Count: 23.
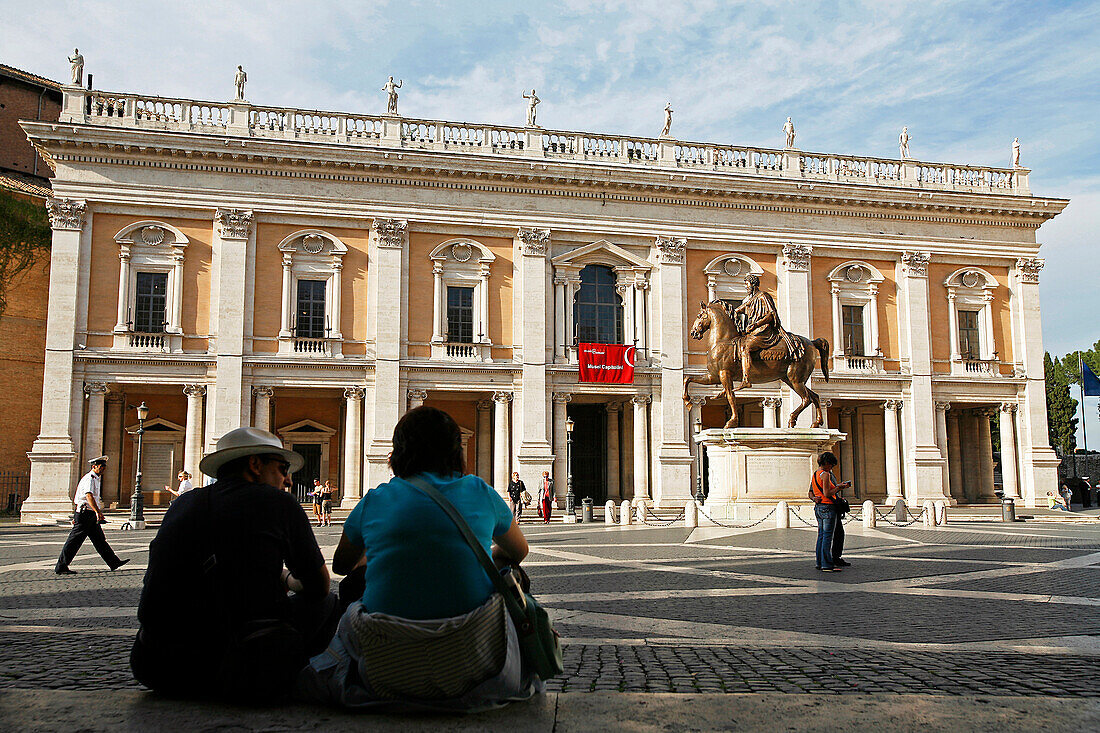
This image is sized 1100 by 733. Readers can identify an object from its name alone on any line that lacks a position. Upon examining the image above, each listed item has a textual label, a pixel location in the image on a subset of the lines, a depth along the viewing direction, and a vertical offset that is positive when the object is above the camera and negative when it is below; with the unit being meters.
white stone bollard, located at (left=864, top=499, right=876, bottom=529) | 19.73 -1.39
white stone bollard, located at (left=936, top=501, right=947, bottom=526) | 21.82 -1.50
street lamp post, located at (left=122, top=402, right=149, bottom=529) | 22.86 -1.51
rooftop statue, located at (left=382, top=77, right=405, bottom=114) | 31.09 +12.76
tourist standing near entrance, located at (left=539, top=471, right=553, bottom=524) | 25.08 -1.34
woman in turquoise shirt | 3.65 -0.69
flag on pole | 37.16 +2.98
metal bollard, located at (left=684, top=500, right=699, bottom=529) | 20.59 -1.45
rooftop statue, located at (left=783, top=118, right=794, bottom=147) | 33.97 +12.50
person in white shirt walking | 11.66 -0.95
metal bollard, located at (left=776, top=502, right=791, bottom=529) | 18.30 -1.30
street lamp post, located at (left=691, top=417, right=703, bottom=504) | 30.83 -0.61
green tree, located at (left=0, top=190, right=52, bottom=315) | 30.78 +7.93
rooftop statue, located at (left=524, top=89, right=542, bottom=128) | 31.99 +12.77
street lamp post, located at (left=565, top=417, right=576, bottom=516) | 26.89 -1.05
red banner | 30.61 +3.23
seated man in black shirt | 3.82 -0.66
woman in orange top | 11.06 -0.79
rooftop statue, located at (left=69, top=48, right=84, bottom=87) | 28.70 +12.75
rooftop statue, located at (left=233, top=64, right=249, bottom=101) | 29.86 +12.78
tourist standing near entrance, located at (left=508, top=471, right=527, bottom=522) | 26.70 -1.17
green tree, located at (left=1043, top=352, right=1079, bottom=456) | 59.12 +2.96
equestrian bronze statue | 19.87 +2.43
